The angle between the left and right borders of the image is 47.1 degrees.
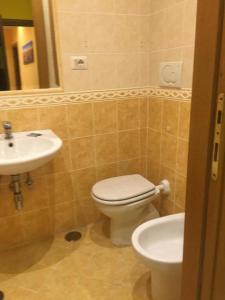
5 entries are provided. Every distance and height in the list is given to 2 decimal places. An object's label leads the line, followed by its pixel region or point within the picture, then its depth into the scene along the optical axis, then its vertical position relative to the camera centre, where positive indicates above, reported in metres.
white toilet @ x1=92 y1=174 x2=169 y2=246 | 1.69 -0.78
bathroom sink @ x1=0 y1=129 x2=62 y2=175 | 1.48 -0.38
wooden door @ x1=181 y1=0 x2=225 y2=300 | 0.54 -0.22
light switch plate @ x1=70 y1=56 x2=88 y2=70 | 1.71 +0.12
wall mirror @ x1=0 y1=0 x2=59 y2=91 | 1.63 +0.22
